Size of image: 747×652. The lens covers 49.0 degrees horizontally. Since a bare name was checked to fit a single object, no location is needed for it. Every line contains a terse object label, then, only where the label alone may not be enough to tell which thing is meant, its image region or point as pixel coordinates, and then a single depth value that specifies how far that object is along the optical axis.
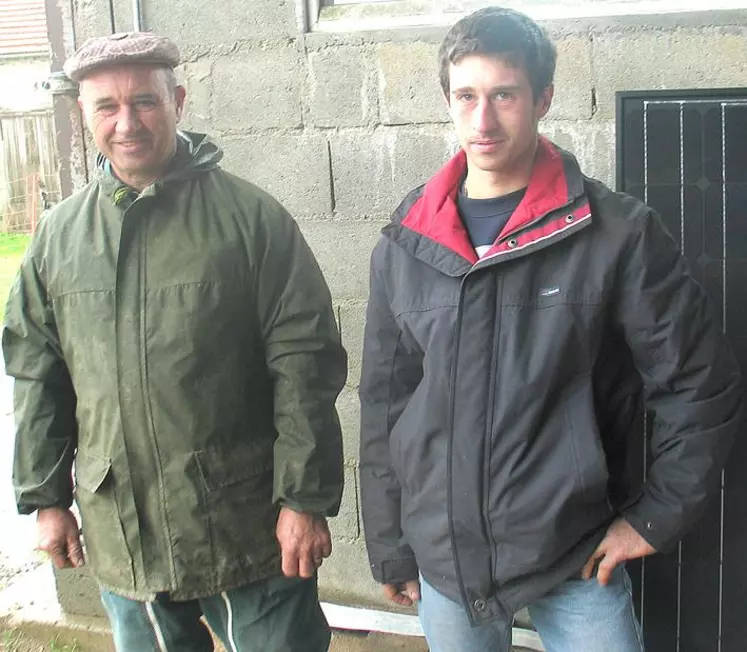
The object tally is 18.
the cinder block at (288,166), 2.71
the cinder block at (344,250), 2.72
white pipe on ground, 2.88
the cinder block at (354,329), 2.78
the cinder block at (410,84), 2.54
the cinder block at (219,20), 2.65
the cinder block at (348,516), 2.90
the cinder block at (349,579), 2.97
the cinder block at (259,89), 2.67
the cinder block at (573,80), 2.41
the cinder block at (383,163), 2.60
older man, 1.76
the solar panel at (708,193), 2.23
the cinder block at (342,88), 2.61
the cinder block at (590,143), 2.45
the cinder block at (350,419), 2.85
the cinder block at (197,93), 2.75
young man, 1.51
